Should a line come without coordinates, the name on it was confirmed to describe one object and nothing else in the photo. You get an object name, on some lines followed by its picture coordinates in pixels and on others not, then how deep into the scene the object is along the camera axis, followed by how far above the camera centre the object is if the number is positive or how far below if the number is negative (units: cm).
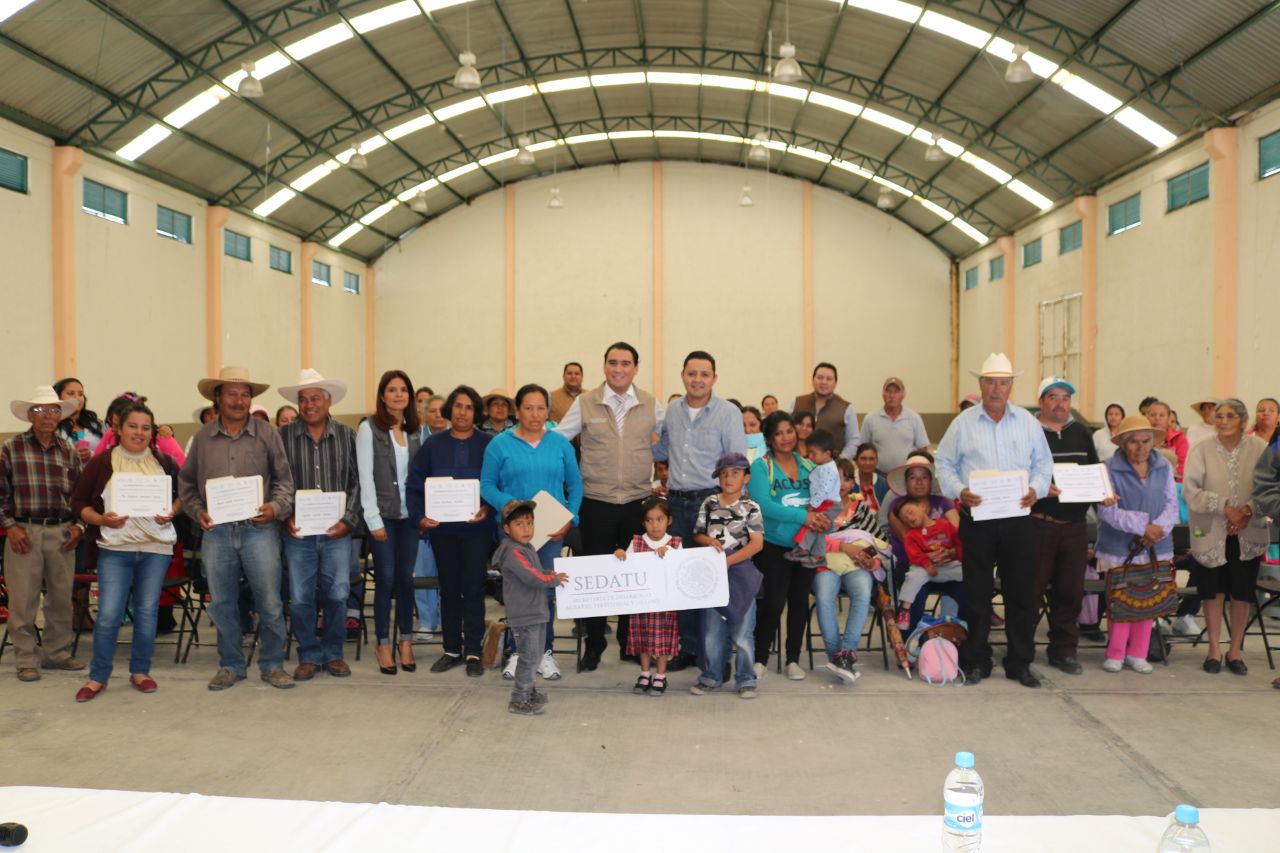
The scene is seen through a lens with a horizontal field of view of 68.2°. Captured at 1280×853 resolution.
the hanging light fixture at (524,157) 1783 +487
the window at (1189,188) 1333 +320
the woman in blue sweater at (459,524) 543 -58
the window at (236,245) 1823 +338
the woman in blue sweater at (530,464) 523 -27
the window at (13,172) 1235 +329
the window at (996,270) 2105 +318
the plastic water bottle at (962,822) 210 -92
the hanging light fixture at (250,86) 1242 +436
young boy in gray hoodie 482 -95
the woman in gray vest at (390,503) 545 -50
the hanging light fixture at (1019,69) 1188 +429
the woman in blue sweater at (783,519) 530 -60
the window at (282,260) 2014 +340
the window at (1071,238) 1741 +323
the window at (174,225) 1619 +339
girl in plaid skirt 505 -119
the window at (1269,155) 1176 +319
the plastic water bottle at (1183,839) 210 -96
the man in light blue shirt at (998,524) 523 -63
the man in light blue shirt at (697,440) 536 -15
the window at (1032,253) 1922 +324
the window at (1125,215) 1535 +325
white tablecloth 221 -101
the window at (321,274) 2188 +333
